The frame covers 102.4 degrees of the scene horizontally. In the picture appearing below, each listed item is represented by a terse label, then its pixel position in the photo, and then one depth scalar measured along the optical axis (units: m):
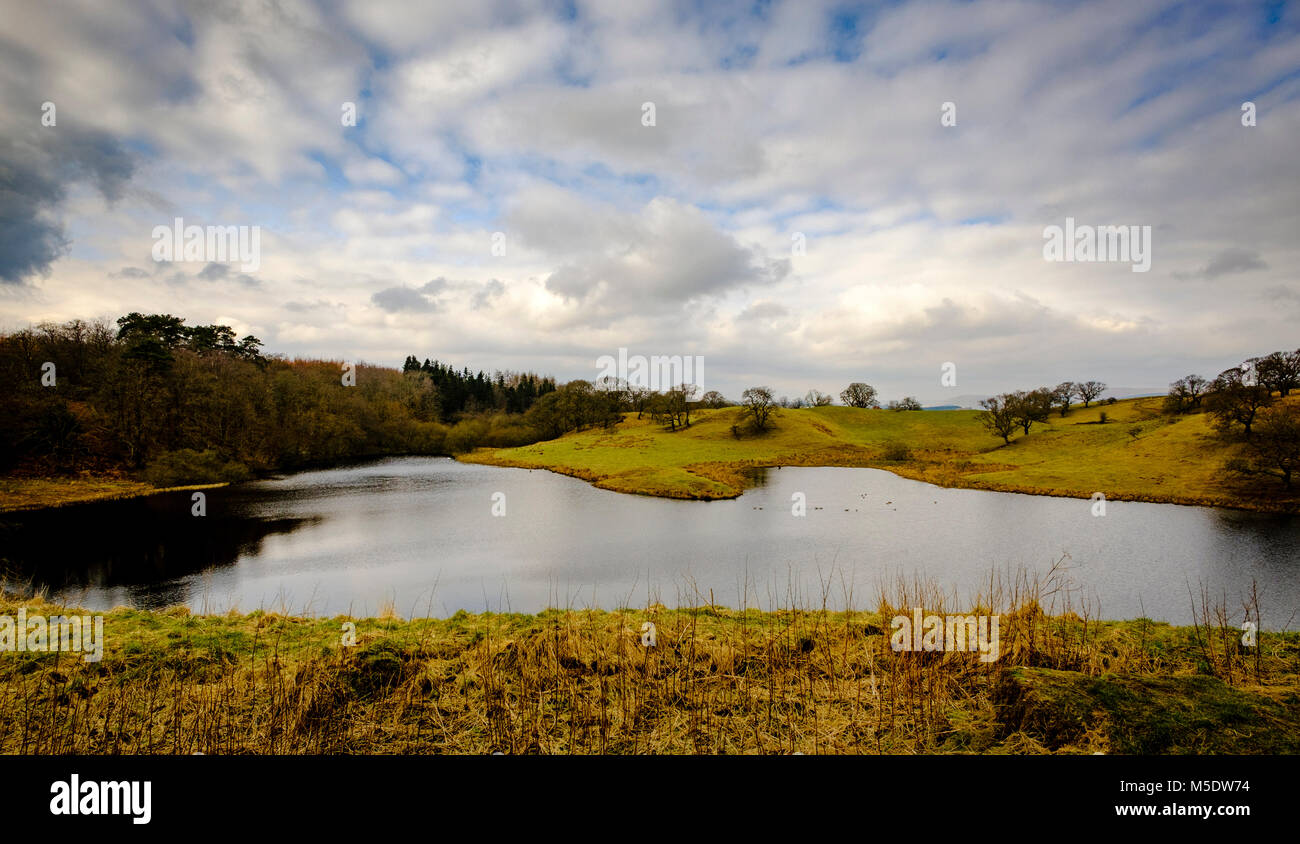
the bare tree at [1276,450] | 31.88
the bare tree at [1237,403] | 38.09
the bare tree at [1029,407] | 62.31
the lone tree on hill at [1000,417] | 62.59
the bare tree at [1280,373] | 41.38
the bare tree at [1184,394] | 59.84
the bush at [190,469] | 46.16
